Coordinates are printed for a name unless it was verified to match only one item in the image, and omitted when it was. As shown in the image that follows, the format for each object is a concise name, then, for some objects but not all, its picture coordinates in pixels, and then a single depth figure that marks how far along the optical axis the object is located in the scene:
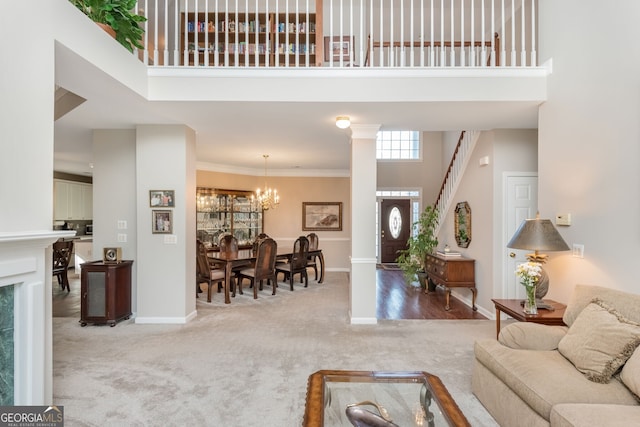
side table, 2.66
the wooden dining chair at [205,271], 5.12
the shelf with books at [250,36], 5.41
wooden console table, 4.95
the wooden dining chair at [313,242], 7.29
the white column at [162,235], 4.28
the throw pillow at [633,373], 1.75
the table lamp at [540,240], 2.81
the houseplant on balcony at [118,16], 2.87
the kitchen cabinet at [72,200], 8.27
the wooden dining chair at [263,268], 5.52
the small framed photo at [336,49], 5.26
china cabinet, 7.40
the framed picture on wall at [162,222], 4.28
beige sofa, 1.74
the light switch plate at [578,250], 2.87
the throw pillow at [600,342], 1.89
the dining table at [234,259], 5.21
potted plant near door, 5.94
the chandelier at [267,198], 6.89
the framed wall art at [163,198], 4.28
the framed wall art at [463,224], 5.22
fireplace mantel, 1.81
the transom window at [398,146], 9.13
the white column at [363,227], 4.31
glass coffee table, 1.66
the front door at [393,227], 9.55
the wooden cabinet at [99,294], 4.12
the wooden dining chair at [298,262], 6.33
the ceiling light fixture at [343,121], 3.88
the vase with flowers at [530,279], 2.75
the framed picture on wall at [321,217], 8.66
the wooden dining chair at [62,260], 5.67
